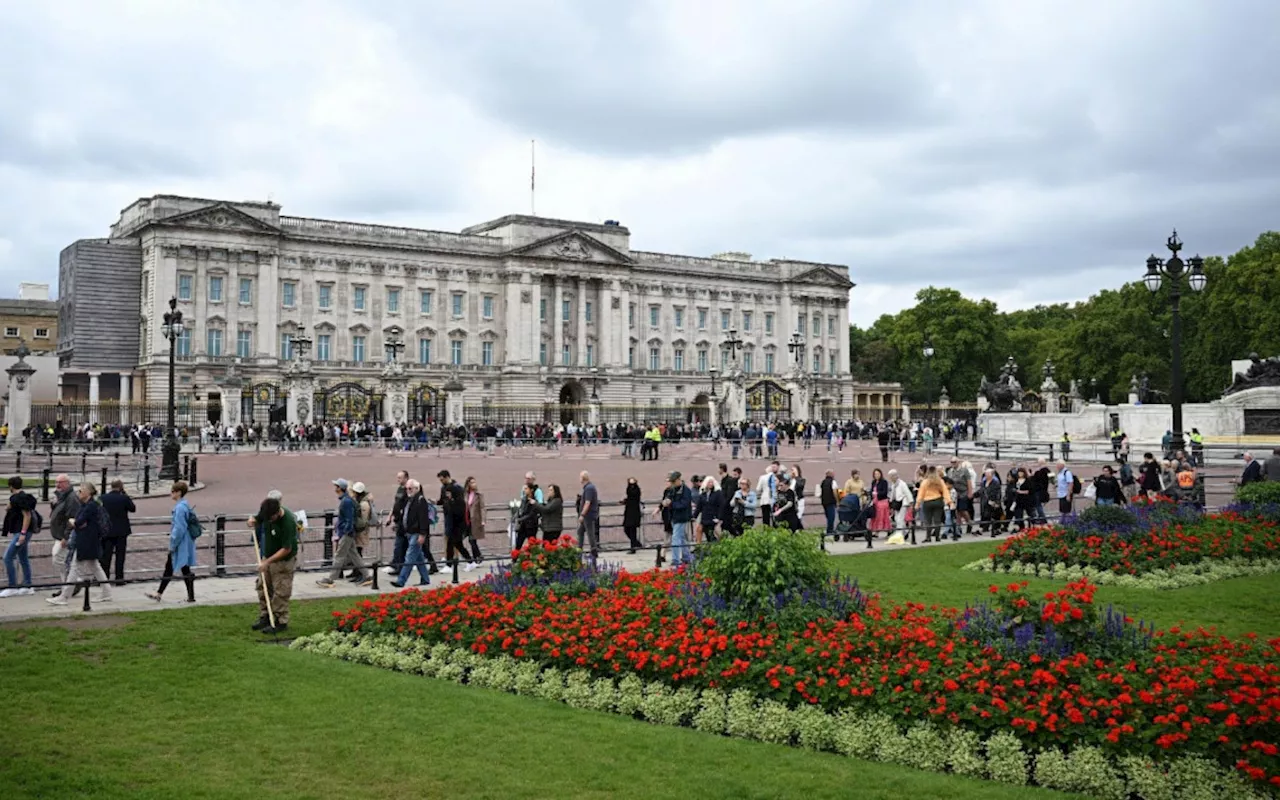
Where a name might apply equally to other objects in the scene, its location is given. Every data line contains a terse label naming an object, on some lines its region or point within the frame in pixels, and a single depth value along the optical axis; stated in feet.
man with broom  40.22
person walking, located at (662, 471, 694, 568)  58.39
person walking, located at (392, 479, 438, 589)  51.29
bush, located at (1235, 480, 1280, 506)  62.95
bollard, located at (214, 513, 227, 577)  51.75
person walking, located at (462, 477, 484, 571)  56.30
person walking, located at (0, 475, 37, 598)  46.96
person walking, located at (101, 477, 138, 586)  47.98
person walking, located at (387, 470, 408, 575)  53.47
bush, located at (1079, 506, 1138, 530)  56.13
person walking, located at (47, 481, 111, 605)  45.29
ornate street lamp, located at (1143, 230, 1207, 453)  77.71
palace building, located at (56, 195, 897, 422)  238.27
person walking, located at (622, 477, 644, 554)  61.52
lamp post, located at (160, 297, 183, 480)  107.24
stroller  68.28
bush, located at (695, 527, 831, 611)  34.37
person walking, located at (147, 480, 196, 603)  46.75
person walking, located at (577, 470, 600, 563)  58.44
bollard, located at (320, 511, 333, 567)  54.75
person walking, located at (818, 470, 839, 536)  69.51
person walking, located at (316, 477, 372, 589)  50.93
